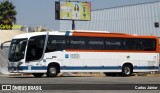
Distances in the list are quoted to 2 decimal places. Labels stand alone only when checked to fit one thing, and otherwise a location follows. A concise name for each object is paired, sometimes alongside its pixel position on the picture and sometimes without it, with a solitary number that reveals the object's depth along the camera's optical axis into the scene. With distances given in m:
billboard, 57.81
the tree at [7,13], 81.62
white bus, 33.47
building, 74.88
